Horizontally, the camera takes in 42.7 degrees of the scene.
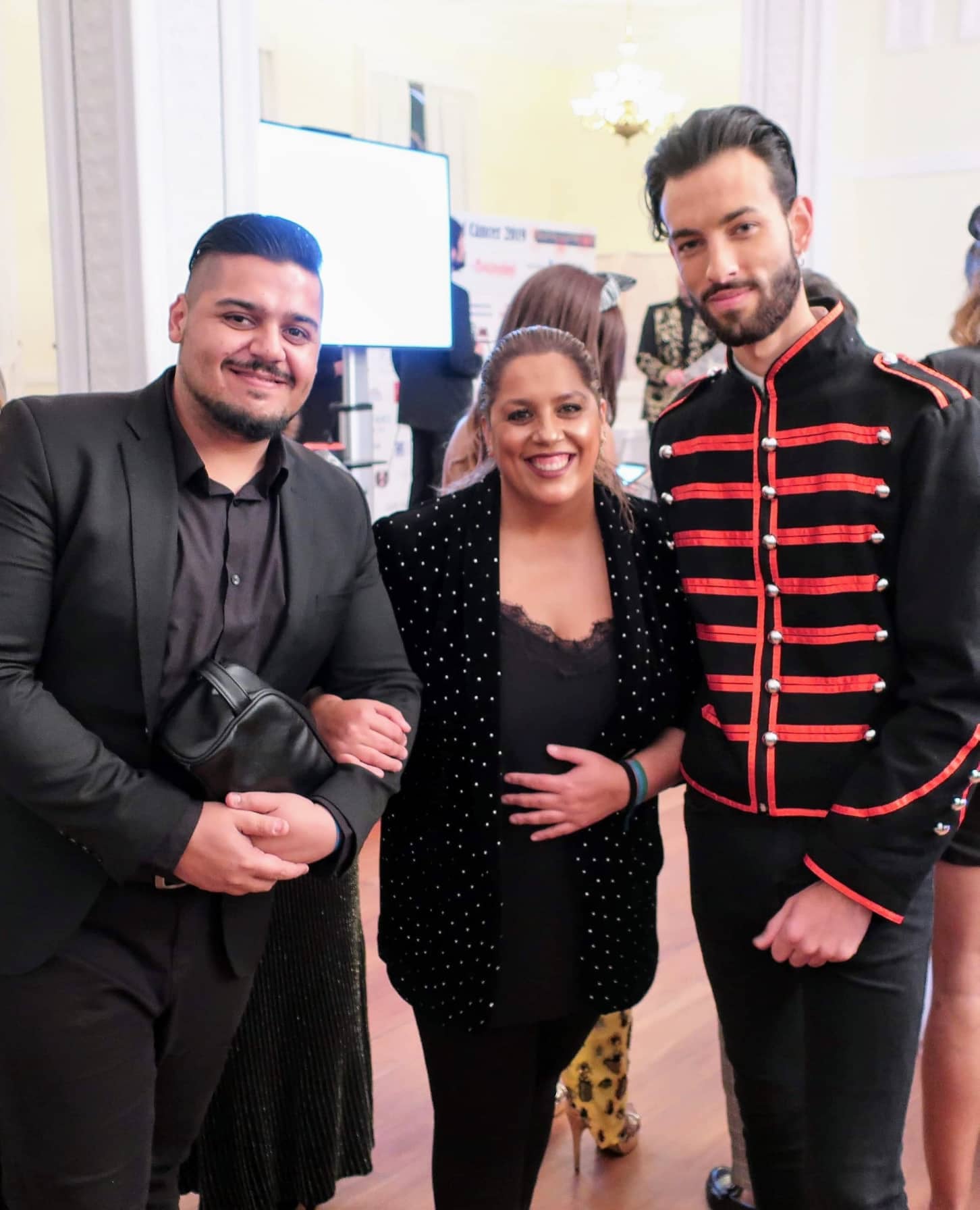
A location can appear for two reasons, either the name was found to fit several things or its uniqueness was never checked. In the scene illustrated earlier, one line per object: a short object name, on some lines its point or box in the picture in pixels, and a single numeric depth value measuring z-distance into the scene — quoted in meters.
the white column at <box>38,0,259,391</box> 2.97
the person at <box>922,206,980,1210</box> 2.04
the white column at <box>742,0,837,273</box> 3.75
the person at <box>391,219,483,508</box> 4.96
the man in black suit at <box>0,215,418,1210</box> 1.45
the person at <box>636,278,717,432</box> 5.49
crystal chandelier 8.94
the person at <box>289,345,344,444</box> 4.52
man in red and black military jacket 1.49
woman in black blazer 1.77
